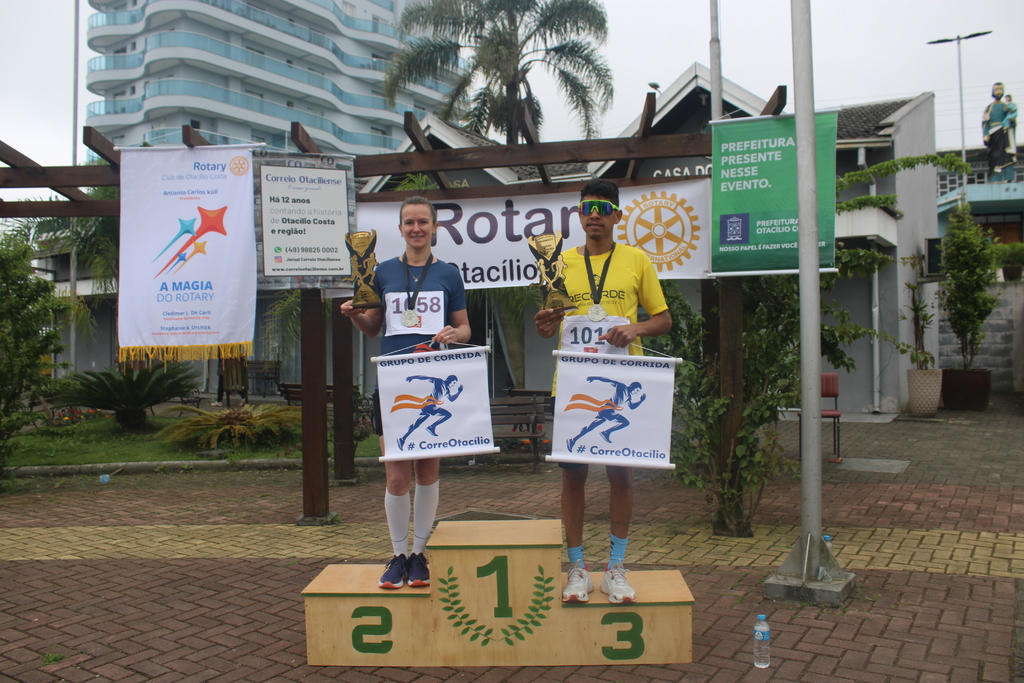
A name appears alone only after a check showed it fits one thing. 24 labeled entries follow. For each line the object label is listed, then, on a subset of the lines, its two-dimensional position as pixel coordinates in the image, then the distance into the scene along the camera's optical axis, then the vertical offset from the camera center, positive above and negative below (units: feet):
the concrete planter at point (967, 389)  47.39 -2.48
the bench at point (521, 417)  30.30 -2.39
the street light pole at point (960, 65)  84.74 +34.66
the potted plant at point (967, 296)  45.68 +3.18
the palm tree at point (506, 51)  63.72 +25.84
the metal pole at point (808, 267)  14.79 +1.63
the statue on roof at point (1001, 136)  85.87 +24.61
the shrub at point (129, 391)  41.09 -1.53
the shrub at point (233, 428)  35.60 -3.12
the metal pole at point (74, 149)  67.30 +20.39
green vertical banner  17.02 +3.61
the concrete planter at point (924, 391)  44.93 -2.42
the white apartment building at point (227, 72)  170.40 +68.26
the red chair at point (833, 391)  30.97 -1.65
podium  11.94 -4.12
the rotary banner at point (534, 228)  20.01 +3.53
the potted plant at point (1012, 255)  67.05 +8.25
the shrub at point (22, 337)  26.53 +0.96
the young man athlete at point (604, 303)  12.71 +0.87
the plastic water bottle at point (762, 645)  11.64 -4.43
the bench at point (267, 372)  64.03 -0.98
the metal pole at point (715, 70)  39.14 +15.03
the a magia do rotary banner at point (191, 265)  20.22 +2.53
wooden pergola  19.03 +5.02
